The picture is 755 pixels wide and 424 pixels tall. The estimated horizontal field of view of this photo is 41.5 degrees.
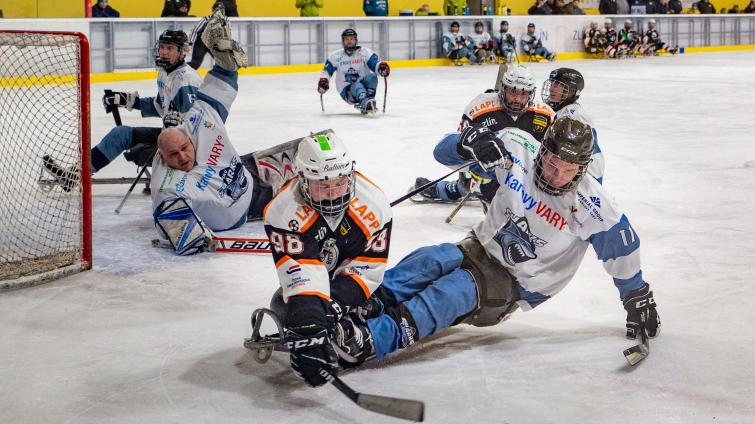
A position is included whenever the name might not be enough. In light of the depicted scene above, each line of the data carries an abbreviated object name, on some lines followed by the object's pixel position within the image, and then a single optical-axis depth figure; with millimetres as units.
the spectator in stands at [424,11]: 21531
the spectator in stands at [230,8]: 17250
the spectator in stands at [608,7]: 24328
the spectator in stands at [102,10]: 15922
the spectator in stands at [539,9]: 22562
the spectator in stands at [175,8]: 16297
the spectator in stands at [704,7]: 26953
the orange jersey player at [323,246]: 3029
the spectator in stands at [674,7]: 25984
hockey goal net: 4719
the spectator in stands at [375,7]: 19375
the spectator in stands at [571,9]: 23281
